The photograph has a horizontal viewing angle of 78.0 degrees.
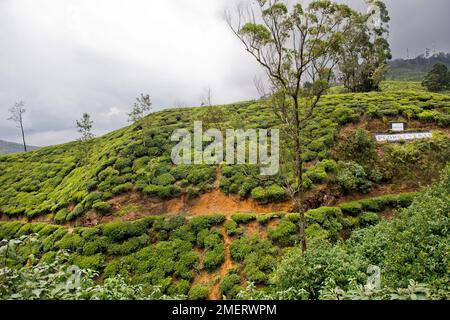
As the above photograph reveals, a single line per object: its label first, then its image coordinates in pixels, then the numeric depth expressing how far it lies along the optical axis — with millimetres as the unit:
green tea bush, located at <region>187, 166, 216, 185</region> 19781
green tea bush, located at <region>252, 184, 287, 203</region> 16891
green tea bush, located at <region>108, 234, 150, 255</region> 15602
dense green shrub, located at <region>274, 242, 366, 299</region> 7211
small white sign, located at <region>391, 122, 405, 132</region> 20802
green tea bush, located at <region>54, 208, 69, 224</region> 19906
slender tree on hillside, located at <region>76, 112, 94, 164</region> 27203
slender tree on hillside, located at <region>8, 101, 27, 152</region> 53312
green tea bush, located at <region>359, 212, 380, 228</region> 14445
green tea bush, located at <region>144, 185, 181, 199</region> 19188
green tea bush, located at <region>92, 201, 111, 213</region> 18781
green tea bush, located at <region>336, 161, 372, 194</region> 16844
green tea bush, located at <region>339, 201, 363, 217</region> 15133
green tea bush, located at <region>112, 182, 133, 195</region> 20156
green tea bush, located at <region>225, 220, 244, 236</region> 15164
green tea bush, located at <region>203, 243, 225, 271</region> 13812
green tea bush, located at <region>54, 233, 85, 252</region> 16422
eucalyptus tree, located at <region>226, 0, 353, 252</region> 9266
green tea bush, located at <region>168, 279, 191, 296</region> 12953
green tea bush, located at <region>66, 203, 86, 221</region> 19266
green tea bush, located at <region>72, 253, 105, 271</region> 14891
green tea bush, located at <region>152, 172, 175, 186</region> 20203
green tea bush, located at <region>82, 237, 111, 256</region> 15812
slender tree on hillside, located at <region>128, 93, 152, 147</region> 25531
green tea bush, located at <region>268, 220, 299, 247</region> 13695
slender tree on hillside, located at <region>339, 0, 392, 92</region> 37250
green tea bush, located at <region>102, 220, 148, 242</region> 16422
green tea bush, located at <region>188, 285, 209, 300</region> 12445
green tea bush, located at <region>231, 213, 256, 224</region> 15744
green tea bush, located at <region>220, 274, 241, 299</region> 12031
